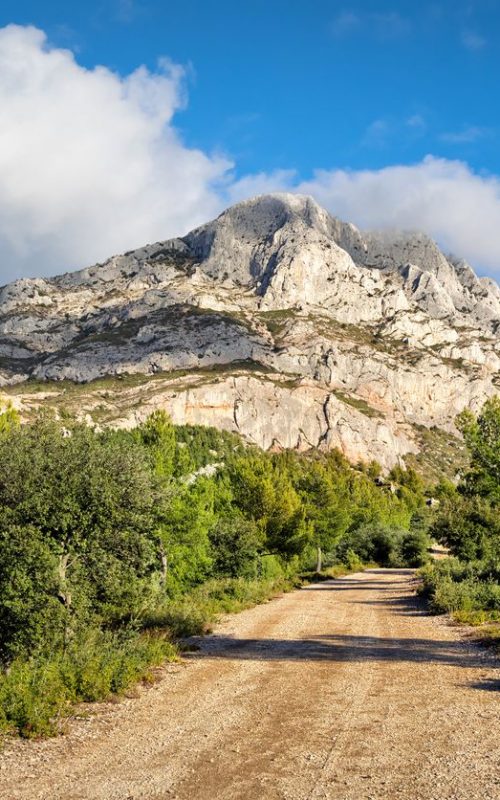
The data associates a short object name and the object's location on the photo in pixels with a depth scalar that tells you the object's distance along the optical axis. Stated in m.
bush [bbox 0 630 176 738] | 10.18
